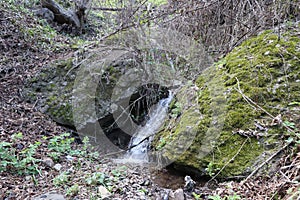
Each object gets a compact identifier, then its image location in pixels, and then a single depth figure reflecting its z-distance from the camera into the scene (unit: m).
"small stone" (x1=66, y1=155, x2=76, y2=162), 2.80
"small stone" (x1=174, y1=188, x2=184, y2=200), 2.12
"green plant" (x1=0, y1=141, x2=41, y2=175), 2.38
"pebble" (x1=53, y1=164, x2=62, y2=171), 2.57
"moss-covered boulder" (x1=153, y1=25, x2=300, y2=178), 2.32
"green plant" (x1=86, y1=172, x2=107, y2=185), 2.22
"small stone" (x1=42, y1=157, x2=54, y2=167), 2.59
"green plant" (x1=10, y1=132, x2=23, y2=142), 2.75
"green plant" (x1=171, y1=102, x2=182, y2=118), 3.27
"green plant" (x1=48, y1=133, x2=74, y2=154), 2.89
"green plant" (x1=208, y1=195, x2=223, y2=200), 1.87
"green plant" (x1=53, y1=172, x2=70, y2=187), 2.26
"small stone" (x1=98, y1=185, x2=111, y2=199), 2.08
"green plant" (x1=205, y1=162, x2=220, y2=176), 2.33
